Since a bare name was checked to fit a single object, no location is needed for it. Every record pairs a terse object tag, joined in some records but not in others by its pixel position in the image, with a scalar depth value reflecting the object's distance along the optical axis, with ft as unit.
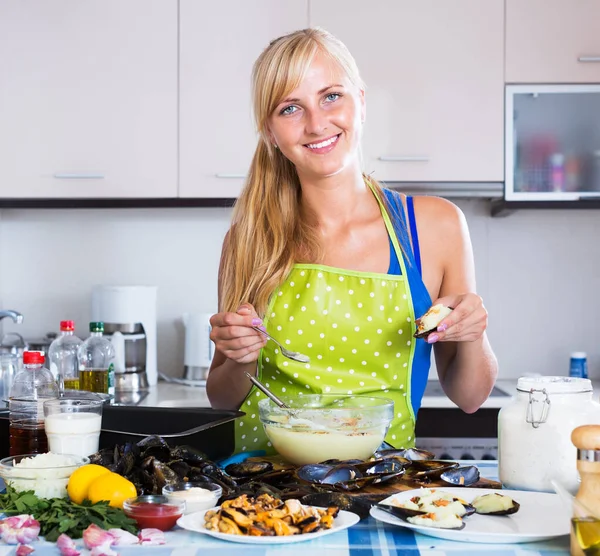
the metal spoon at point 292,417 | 4.14
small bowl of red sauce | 3.28
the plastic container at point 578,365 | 9.75
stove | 8.95
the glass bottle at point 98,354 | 8.19
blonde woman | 5.35
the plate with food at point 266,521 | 3.11
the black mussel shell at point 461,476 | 3.80
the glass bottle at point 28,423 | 4.20
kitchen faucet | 8.79
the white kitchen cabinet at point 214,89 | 9.64
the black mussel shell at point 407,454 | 4.06
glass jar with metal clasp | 3.64
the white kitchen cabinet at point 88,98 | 9.67
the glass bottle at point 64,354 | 8.63
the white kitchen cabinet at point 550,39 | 9.50
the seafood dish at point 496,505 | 3.34
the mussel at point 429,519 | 3.18
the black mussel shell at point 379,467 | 3.76
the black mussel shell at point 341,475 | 3.66
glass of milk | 4.02
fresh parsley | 3.24
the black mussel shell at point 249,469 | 3.96
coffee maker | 9.64
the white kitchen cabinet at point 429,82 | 9.53
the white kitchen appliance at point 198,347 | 9.95
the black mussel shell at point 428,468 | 3.86
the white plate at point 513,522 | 3.11
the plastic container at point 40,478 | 3.66
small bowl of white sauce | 3.45
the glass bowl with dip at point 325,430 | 4.08
